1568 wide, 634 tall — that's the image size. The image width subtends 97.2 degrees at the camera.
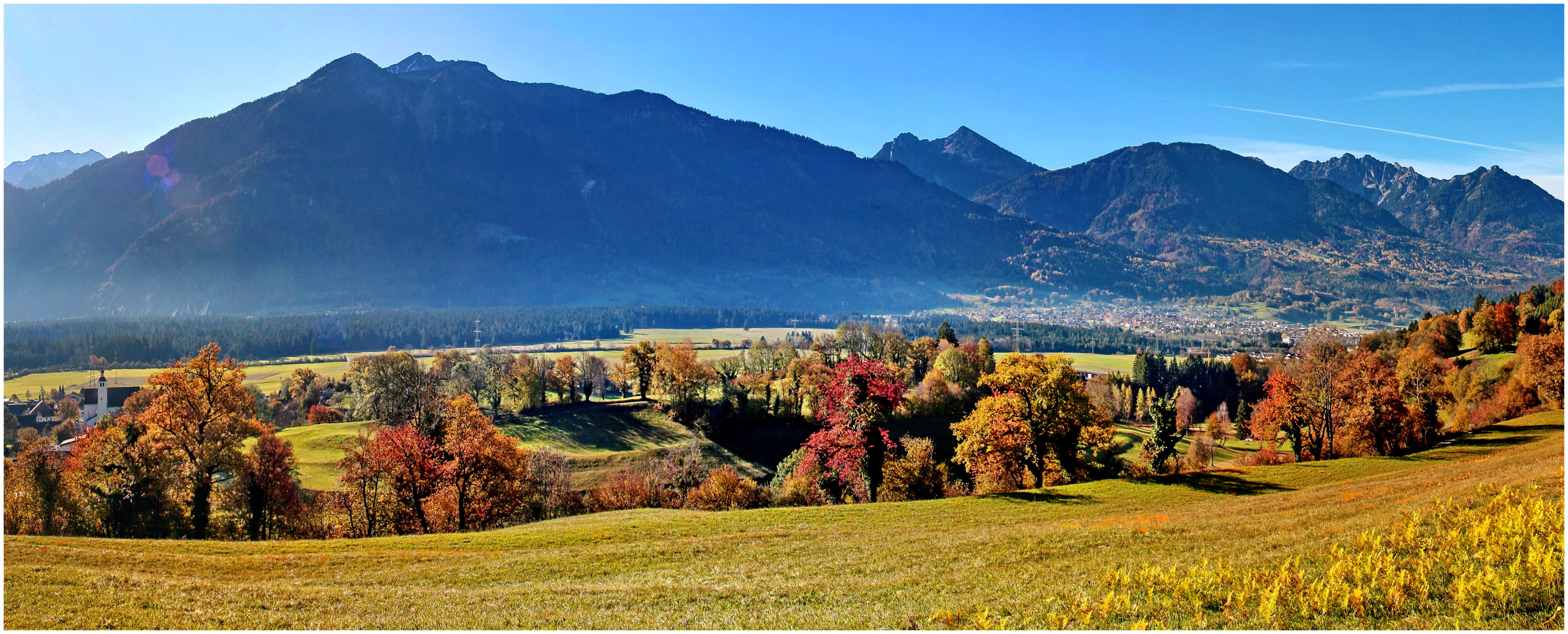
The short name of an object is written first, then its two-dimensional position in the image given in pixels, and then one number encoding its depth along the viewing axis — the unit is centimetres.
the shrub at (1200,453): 9081
